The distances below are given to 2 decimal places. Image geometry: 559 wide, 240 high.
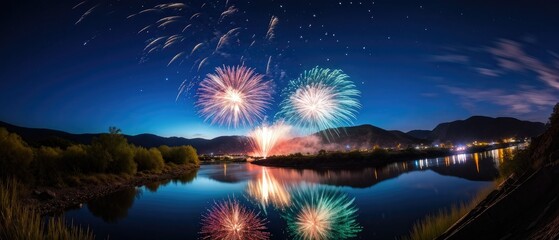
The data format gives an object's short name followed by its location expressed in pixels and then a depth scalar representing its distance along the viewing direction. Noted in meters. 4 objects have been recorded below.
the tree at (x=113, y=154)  36.12
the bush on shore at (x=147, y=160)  51.26
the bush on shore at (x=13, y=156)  23.34
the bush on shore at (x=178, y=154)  73.69
